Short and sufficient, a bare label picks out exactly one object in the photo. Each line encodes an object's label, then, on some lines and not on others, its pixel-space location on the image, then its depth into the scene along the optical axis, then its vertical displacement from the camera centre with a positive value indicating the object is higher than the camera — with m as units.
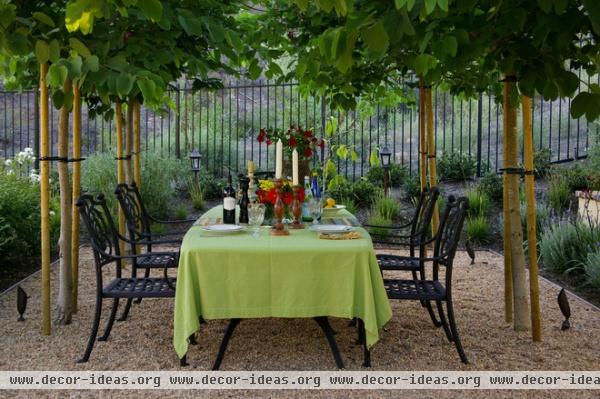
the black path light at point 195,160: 8.60 +0.49
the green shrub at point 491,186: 8.74 +0.11
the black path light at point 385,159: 8.21 +0.47
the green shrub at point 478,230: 7.41 -0.44
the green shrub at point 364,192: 8.98 +0.03
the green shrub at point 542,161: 9.32 +0.51
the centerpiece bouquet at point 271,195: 3.79 -0.01
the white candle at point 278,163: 3.85 +0.20
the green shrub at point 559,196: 7.83 -0.03
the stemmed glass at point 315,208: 4.30 -0.10
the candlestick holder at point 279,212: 3.47 -0.11
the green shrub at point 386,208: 8.00 -0.18
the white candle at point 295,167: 3.82 +0.17
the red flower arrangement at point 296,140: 4.32 +0.39
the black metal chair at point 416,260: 4.00 -0.45
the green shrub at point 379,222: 7.42 -0.35
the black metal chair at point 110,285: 3.35 -0.52
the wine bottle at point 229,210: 3.98 -0.10
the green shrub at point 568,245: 5.56 -0.47
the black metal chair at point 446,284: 3.31 -0.52
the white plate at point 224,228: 3.50 -0.20
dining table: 3.08 -0.44
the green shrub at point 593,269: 4.88 -0.61
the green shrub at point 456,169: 9.73 +0.40
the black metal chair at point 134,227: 4.17 -0.25
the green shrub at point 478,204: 8.05 -0.13
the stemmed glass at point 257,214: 3.94 -0.13
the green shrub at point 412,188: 9.08 +0.09
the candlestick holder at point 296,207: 3.83 -0.08
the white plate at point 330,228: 3.56 -0.20
